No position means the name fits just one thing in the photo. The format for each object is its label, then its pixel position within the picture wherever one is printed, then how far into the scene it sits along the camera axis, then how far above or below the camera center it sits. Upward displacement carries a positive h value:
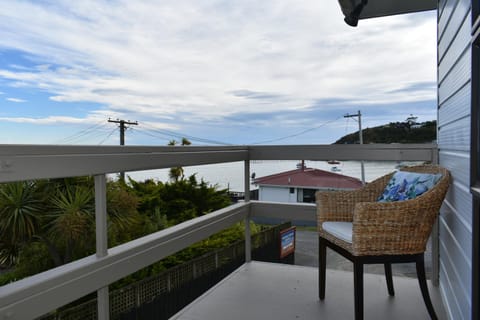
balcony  1.08 -0.47
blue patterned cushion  1.98 -0.23
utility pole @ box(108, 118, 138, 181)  13.59 +1.04
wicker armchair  1.78 -0.45
